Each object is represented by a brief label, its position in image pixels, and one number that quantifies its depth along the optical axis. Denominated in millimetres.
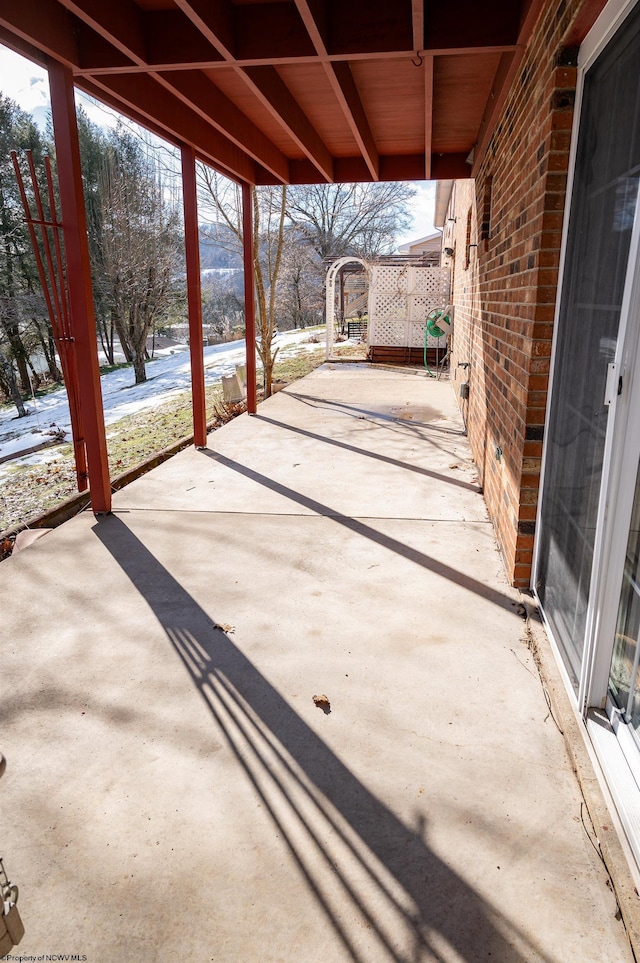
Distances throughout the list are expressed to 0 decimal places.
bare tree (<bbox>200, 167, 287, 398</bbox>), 10377
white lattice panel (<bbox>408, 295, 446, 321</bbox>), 13221
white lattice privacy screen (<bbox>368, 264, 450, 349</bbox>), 13180
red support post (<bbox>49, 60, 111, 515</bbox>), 3637
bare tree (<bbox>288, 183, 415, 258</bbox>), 31516
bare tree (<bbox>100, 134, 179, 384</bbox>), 18375
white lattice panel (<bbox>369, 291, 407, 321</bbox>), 13508
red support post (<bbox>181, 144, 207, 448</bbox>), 5371
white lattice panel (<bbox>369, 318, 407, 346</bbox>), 13641
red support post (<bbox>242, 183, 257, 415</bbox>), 7059
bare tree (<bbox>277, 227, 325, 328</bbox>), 29031
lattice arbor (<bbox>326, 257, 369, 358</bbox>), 13658
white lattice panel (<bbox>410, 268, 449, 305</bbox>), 13047
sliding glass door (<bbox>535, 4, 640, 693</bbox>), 1908
